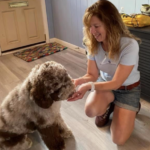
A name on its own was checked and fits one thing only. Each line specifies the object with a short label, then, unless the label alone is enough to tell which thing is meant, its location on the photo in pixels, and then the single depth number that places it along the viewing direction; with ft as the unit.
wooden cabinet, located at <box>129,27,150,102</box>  5.68
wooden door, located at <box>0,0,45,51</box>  11.28
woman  4.32
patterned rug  11.08
